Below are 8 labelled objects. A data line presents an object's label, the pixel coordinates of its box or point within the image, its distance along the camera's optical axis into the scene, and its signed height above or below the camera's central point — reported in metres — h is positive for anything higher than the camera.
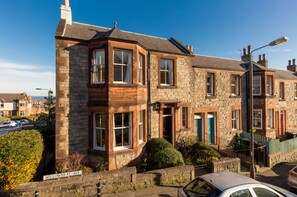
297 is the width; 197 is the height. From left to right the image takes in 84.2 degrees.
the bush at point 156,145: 10.38 -2.88
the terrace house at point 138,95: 9.43 +0.44
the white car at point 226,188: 4.72 -2.62
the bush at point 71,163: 8.87 -3.45
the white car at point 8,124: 39.36 -5.62
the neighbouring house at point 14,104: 59.31 -1.15
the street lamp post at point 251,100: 7.84 +0.02
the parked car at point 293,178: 7.81 -3.79
